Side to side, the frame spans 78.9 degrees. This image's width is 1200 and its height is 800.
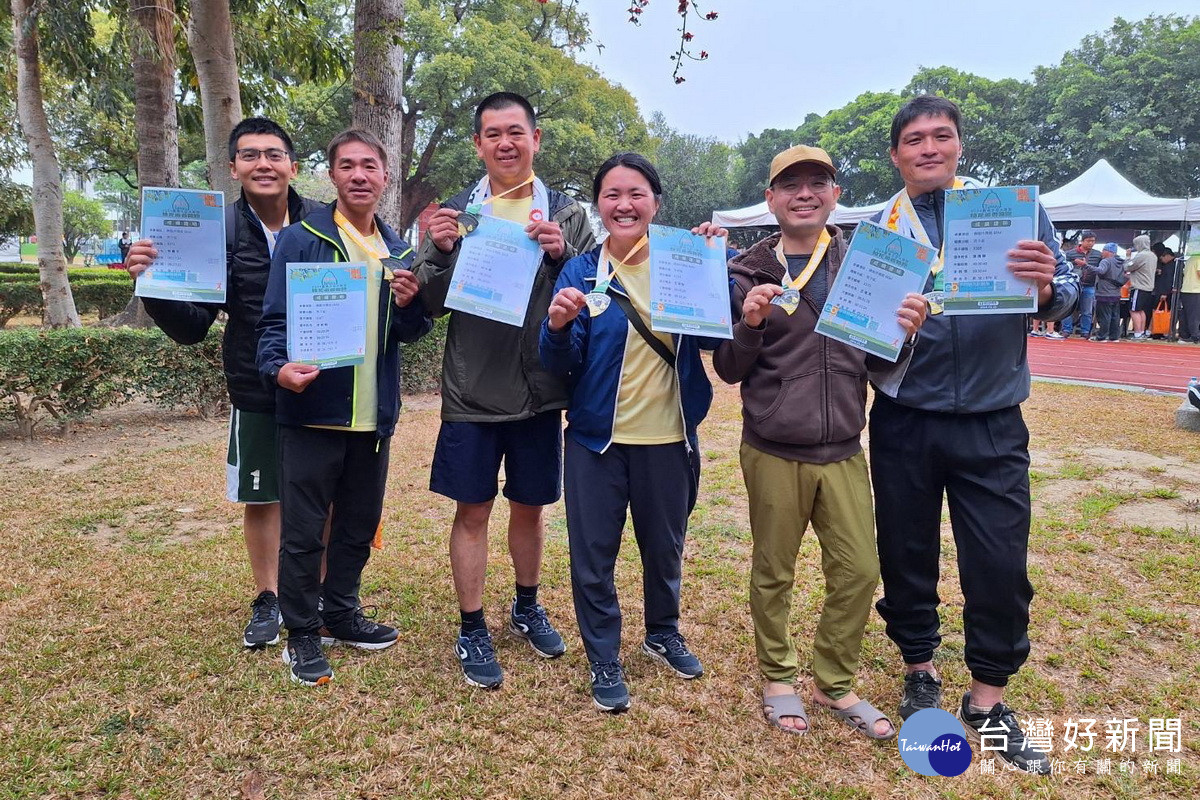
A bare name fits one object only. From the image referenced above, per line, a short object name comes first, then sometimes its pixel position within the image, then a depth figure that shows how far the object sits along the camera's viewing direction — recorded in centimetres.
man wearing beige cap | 236
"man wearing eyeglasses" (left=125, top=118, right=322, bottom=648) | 276
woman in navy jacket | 254
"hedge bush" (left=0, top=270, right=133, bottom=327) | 1423
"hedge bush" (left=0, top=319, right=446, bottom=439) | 600
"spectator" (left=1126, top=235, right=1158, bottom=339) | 1372
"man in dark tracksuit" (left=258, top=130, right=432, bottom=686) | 263
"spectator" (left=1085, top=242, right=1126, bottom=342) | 1307
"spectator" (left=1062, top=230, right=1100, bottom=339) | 1318
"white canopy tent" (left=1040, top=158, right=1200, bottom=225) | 1392
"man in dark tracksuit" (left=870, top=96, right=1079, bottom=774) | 228
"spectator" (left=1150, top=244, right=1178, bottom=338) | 1426
